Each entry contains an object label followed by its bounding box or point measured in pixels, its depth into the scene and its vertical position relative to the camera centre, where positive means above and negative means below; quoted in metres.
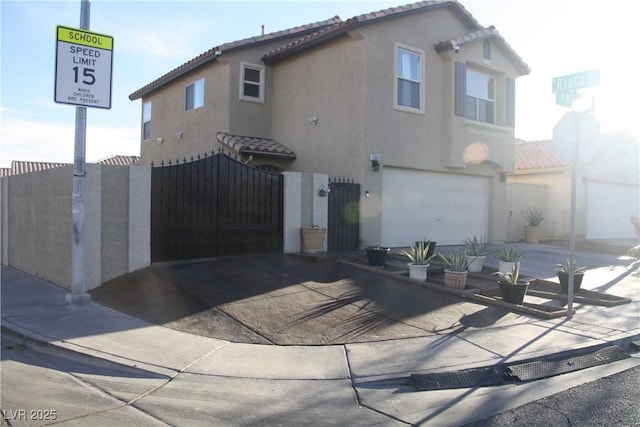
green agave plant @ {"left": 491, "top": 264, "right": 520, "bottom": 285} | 8.76 -1.07
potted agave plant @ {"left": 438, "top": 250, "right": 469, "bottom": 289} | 9.46 -1.07
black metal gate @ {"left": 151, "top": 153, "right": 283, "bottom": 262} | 10.32 +0.07
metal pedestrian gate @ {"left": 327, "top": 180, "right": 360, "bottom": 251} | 12.95 -0.02
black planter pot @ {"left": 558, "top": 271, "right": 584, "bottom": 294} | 9.58 -1.21
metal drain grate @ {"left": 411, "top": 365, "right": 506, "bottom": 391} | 5.26 -1.78
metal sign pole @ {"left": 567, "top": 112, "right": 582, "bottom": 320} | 8.10 +0.54
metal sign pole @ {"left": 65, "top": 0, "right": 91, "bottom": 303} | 7.91 -0.08
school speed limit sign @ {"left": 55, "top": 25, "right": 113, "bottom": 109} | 7.55 +2.25
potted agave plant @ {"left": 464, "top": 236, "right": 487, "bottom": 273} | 11.28 -0.92
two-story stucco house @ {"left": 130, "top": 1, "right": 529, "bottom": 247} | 13.66 +3.31
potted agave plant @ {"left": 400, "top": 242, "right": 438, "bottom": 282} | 10.02 -0.99
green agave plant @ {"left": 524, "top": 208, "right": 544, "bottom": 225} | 19.08 +0.08
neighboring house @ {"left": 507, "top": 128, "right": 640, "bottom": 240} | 20.23 +1.29
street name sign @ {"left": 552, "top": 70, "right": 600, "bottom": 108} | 8.07 +2.27
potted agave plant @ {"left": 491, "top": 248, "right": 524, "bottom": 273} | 10.20 -0.89
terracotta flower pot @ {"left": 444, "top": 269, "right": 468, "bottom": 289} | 9.45 -1.19
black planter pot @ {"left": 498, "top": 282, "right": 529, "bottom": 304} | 8.61 -1.29
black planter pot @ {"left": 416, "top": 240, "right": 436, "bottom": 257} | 11.99 -0.76
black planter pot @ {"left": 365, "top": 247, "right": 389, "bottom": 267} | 11.09 -0.91
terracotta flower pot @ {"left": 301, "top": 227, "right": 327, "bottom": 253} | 12.23 -0.61
